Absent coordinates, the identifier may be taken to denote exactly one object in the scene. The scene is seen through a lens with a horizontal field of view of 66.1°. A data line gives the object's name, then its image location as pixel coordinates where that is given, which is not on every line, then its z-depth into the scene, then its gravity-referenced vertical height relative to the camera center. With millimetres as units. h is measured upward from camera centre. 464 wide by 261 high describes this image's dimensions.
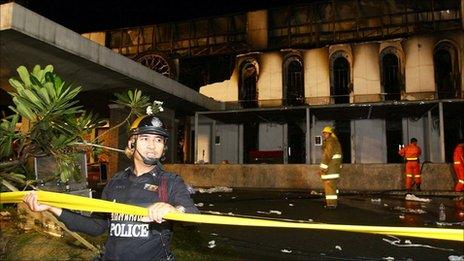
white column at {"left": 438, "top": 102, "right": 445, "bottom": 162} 15985 +1301
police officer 2350 -273
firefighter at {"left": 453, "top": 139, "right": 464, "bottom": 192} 11031 -101
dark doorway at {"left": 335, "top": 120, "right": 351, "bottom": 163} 21562 +1587
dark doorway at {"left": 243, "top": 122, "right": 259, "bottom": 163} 23609 +1463
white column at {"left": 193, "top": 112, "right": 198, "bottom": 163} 19458 +1714
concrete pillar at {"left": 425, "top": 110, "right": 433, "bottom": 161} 18834 +1207
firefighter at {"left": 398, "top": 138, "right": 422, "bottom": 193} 12031 -149
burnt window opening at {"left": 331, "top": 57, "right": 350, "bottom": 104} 21664 +5036
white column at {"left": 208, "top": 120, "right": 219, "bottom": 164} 23797 +942
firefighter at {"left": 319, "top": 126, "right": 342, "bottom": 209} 8805 -116
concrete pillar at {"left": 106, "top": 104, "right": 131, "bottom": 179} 16109 +990
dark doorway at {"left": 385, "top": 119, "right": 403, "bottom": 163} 20836 +1431
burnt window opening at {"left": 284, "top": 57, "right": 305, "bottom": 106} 22453 +5164
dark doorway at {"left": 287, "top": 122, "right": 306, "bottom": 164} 22578 +1151
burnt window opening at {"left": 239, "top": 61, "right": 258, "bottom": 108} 23188 +5185
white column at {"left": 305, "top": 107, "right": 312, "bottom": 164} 17188 +1153
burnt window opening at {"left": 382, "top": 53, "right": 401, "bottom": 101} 20812 +5060
